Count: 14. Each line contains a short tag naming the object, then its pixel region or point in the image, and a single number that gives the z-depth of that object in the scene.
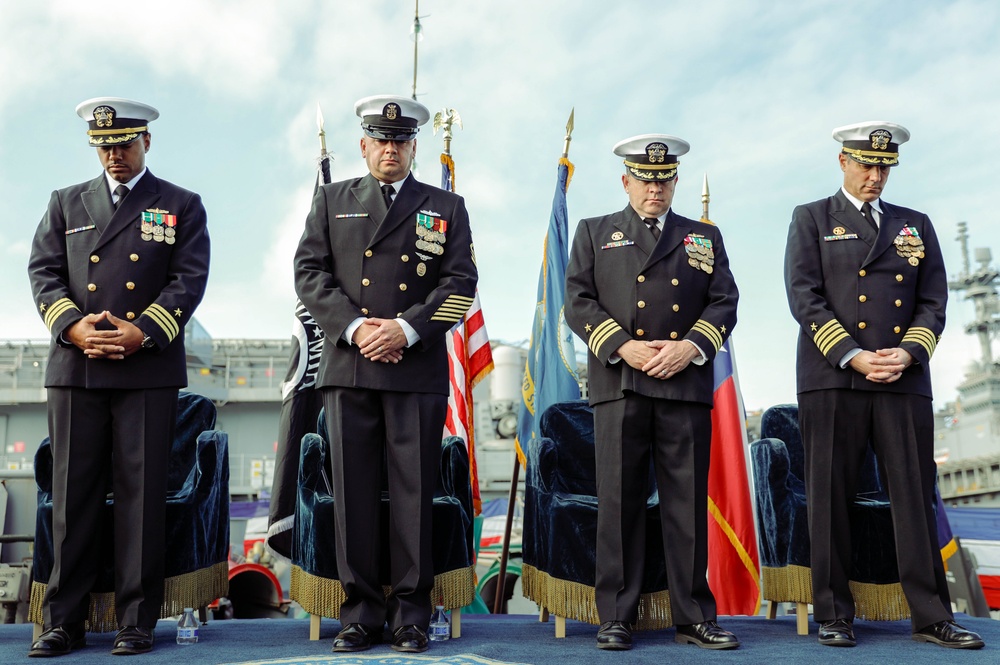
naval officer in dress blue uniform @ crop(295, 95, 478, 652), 3.13
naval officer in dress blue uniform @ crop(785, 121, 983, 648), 3.27
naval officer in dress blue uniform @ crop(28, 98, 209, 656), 3.11
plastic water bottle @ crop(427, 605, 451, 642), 3.37
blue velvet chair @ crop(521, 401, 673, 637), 3.54
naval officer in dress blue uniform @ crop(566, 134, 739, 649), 3.25
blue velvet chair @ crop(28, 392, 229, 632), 3.30
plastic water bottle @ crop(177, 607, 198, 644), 3.30
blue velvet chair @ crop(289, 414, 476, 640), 3.37
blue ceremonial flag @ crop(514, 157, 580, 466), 5.51
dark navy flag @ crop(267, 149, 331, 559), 5.02
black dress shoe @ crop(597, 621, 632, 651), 3.08
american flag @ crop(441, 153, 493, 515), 5.52
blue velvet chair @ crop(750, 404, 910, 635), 3.56
